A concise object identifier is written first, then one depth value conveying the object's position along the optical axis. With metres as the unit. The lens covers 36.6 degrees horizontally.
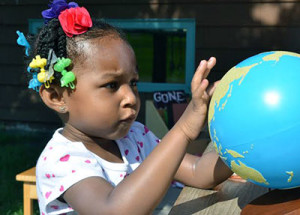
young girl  1.56
